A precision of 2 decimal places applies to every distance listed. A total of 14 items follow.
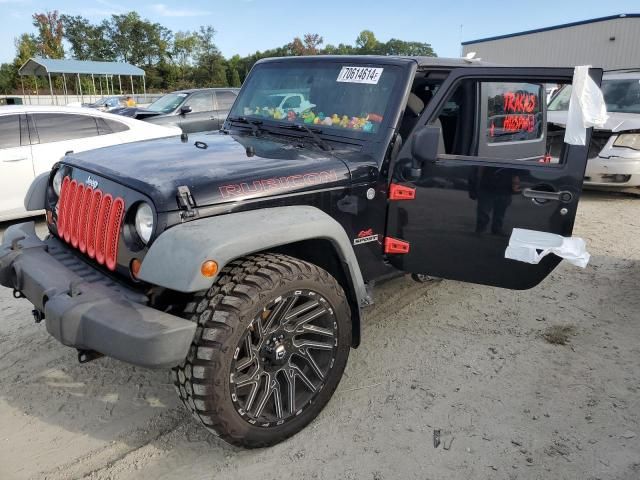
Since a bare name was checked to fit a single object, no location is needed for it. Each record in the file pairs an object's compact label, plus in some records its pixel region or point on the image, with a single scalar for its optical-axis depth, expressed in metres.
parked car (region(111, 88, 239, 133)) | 10.56
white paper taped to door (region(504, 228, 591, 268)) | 2.82
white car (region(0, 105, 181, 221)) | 5.89
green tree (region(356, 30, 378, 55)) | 74.22
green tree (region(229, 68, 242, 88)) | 57.63
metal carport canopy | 32.25
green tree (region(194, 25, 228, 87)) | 59.13
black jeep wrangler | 2.19
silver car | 7.09
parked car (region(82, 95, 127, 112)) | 22.77
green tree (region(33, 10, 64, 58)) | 54.19
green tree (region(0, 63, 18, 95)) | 46.81
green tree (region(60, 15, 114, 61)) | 65.12
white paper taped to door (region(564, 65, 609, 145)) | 2.70
